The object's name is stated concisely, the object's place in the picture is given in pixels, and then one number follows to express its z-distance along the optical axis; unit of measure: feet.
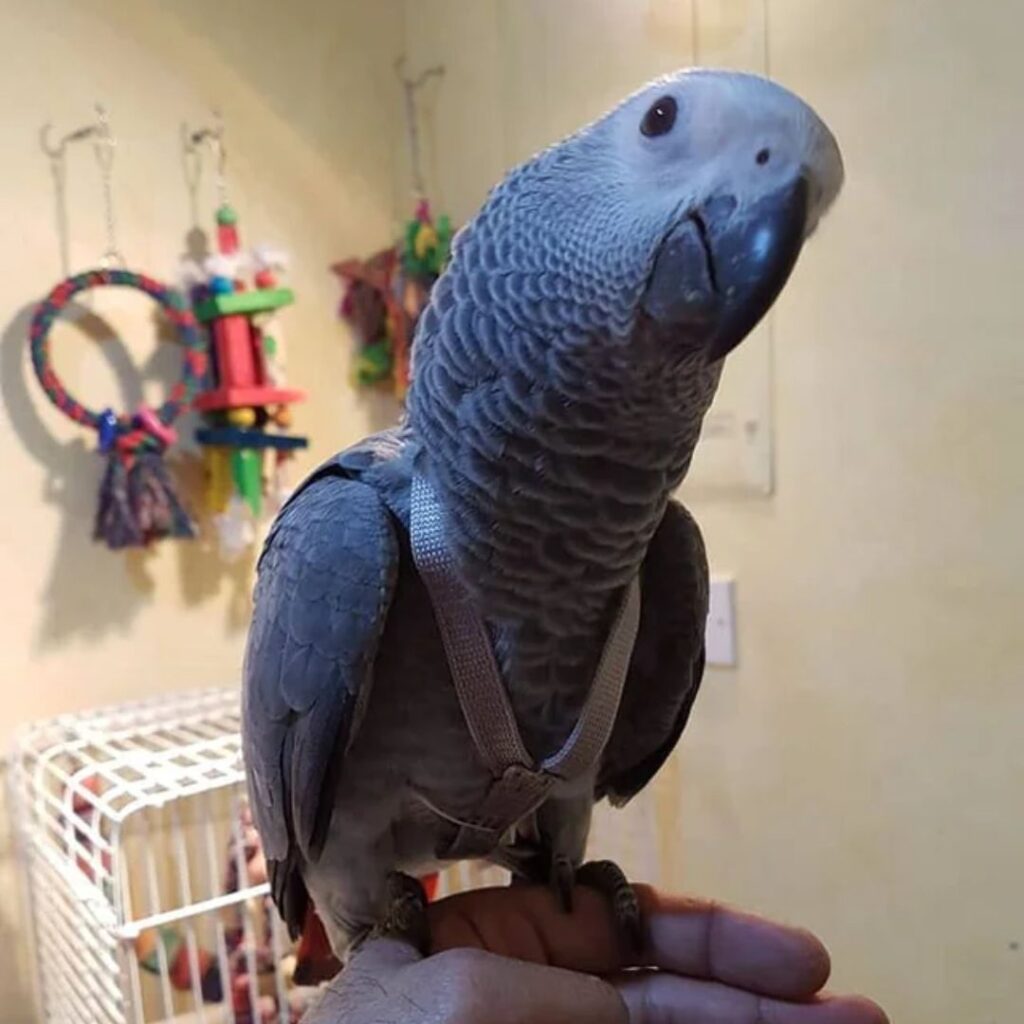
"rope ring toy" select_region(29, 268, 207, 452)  4.71
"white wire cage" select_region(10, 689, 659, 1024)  3.90
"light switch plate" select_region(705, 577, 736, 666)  4.77
